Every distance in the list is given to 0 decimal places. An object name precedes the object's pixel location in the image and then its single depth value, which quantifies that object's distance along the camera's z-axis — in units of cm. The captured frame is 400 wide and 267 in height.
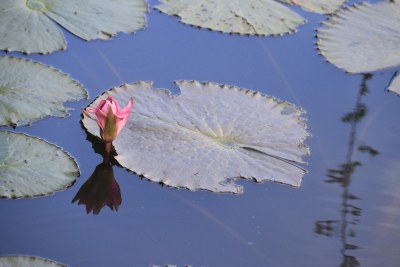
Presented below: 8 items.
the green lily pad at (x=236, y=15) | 679
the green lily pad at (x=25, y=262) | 388
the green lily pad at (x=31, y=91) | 521
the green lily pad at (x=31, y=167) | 455
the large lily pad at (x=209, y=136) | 491
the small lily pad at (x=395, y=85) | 626
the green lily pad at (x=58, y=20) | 608
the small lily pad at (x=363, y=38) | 652
